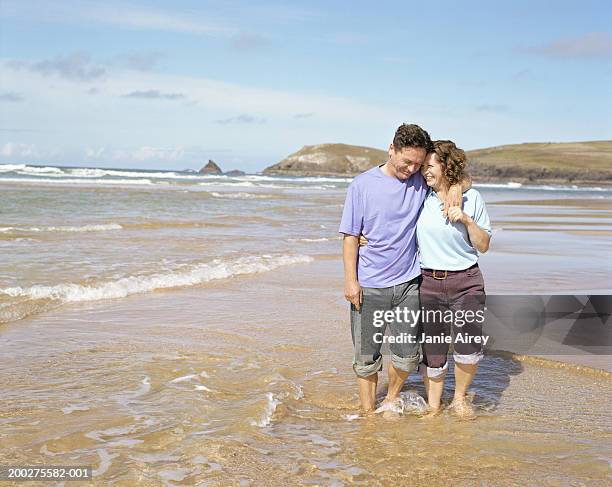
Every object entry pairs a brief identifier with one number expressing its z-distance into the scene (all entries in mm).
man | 3938
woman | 4020
